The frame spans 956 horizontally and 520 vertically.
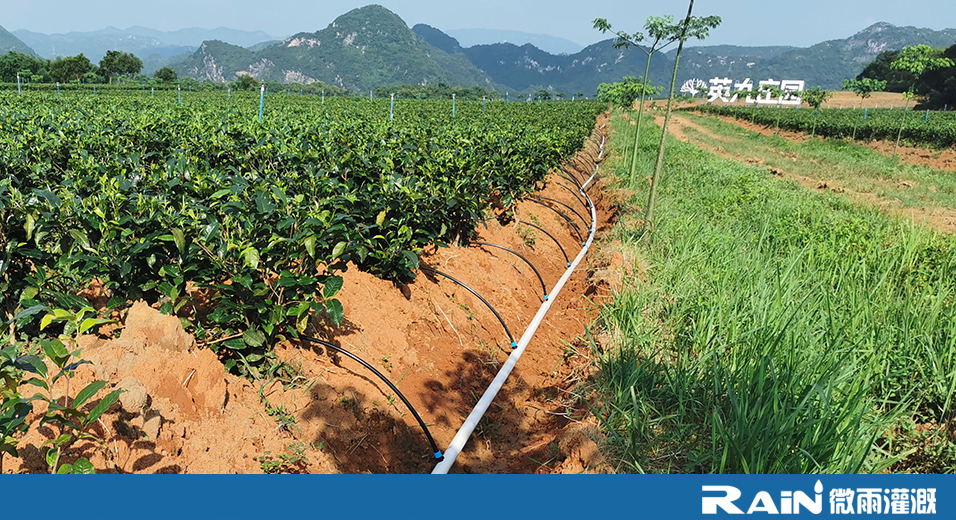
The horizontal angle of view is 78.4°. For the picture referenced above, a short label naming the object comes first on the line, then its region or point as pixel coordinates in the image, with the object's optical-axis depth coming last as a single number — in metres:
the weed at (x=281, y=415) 3.08
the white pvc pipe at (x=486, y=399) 3.21
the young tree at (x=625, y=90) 15.16
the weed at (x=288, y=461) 2.82
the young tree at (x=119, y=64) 67.25
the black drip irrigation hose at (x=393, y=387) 3.25
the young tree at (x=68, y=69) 60.81
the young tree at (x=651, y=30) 9.15
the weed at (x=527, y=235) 7.51
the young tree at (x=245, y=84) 63.17
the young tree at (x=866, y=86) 35.72
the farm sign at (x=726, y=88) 76.50
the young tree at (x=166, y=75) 66.60
